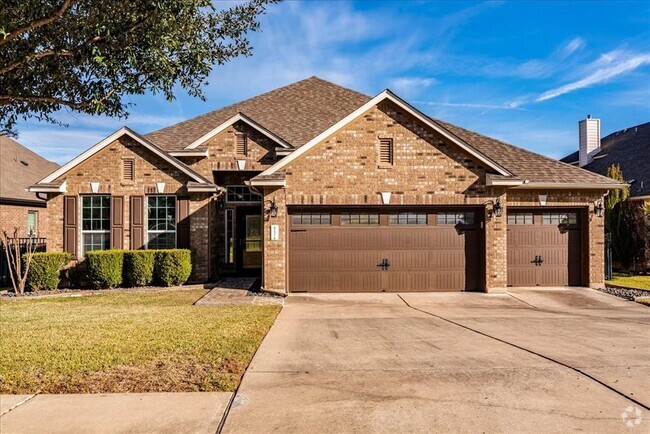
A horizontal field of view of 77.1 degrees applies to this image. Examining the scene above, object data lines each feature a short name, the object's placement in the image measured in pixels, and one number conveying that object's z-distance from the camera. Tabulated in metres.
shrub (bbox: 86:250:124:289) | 12.55
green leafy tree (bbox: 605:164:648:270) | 16.03
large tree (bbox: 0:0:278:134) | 5.57
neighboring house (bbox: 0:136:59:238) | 18.94
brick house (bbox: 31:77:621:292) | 11.93
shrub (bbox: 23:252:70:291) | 12.36
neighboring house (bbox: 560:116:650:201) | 19.38
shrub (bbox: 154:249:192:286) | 12.84
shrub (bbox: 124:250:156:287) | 12.73
